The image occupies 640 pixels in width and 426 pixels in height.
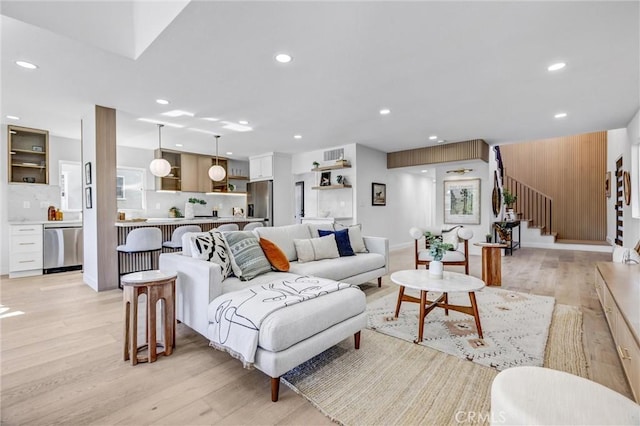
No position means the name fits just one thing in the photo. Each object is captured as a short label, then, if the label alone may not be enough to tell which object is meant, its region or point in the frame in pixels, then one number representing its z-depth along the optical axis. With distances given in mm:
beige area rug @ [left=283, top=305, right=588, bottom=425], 1591
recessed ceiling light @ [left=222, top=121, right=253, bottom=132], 5113
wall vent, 6866
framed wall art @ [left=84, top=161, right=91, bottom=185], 4309
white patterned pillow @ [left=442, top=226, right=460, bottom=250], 4504
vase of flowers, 2725
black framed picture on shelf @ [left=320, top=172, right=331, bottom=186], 7066
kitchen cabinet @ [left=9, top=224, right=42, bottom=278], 4797
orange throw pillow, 2986
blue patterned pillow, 2686
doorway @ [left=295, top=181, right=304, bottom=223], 7918
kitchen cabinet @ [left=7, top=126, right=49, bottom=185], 5146
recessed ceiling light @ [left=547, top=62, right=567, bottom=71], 2912
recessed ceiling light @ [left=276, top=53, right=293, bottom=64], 2725
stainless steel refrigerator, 7559
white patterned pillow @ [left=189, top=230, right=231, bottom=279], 2566
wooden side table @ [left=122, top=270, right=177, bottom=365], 2125
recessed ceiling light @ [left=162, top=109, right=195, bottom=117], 4367
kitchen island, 4359
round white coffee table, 2443
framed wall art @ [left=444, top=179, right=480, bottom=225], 6871
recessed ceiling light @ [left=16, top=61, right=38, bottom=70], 2920
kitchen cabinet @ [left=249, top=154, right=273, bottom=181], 7688
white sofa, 1713
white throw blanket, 1768
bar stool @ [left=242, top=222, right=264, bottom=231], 5197
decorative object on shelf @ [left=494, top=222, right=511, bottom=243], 7109
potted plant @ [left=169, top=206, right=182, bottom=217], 7279
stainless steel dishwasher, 5082
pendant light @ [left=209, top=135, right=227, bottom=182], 6234
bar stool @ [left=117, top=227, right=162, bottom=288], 4004
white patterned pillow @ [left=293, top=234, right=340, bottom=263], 3516
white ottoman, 898
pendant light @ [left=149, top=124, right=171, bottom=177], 5305
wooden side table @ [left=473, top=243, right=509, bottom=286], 4180
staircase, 8852
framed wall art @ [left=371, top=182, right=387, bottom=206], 7172
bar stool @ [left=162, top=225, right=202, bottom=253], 4523
